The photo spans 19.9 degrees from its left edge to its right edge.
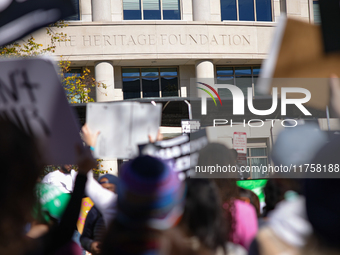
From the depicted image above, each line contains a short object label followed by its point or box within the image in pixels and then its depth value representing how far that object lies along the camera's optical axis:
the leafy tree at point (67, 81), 36.05
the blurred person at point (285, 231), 6.41
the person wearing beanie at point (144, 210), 6.57
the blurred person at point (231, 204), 11.09
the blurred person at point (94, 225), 15.60
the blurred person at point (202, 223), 7.31
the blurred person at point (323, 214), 5.94
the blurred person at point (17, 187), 7.11
